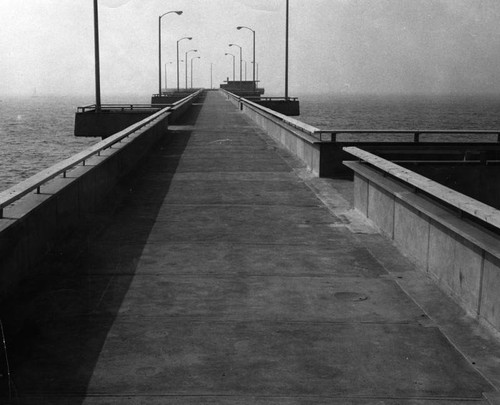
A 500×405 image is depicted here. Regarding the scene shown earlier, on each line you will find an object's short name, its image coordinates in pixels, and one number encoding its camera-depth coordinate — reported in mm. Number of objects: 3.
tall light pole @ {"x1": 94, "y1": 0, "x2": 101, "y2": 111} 38759
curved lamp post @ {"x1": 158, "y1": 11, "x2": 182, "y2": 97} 81231
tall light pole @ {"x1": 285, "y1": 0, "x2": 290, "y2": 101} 56778
